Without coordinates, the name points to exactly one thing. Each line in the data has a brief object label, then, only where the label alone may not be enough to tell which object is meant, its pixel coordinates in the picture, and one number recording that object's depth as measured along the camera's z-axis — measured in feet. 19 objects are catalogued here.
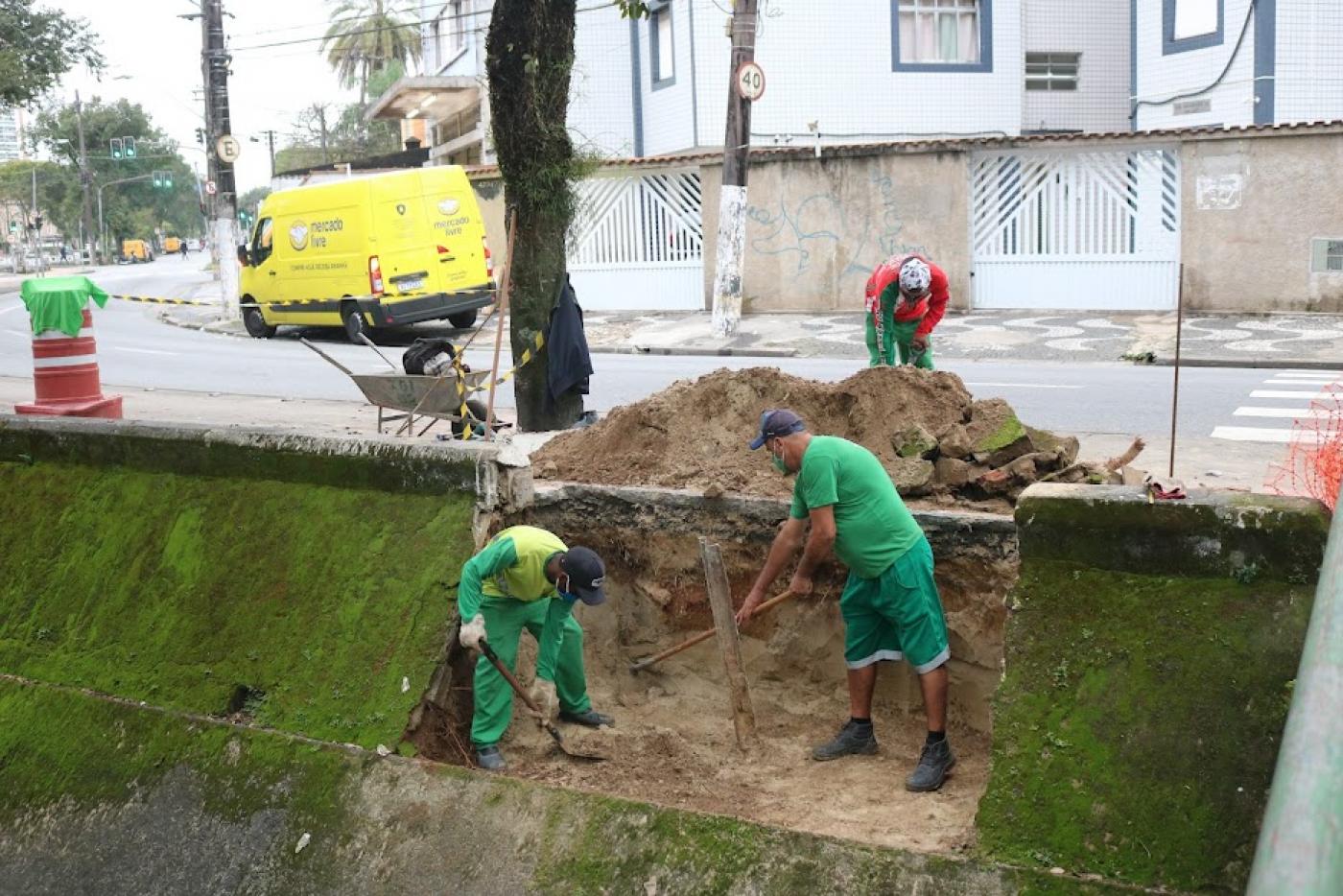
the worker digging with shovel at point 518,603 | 17.29
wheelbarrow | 31.60
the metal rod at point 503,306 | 28.40
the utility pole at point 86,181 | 219.20
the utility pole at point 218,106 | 80.12
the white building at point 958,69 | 73.87
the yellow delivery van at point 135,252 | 260.42
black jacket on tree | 32.17
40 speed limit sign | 57.00
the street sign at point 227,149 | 78.95
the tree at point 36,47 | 79.61
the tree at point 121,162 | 242.99
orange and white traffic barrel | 32.81
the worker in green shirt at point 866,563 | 16.87
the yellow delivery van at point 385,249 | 63.16
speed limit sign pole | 57.47
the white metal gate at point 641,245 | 73.72
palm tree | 177.68
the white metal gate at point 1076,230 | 62.85
